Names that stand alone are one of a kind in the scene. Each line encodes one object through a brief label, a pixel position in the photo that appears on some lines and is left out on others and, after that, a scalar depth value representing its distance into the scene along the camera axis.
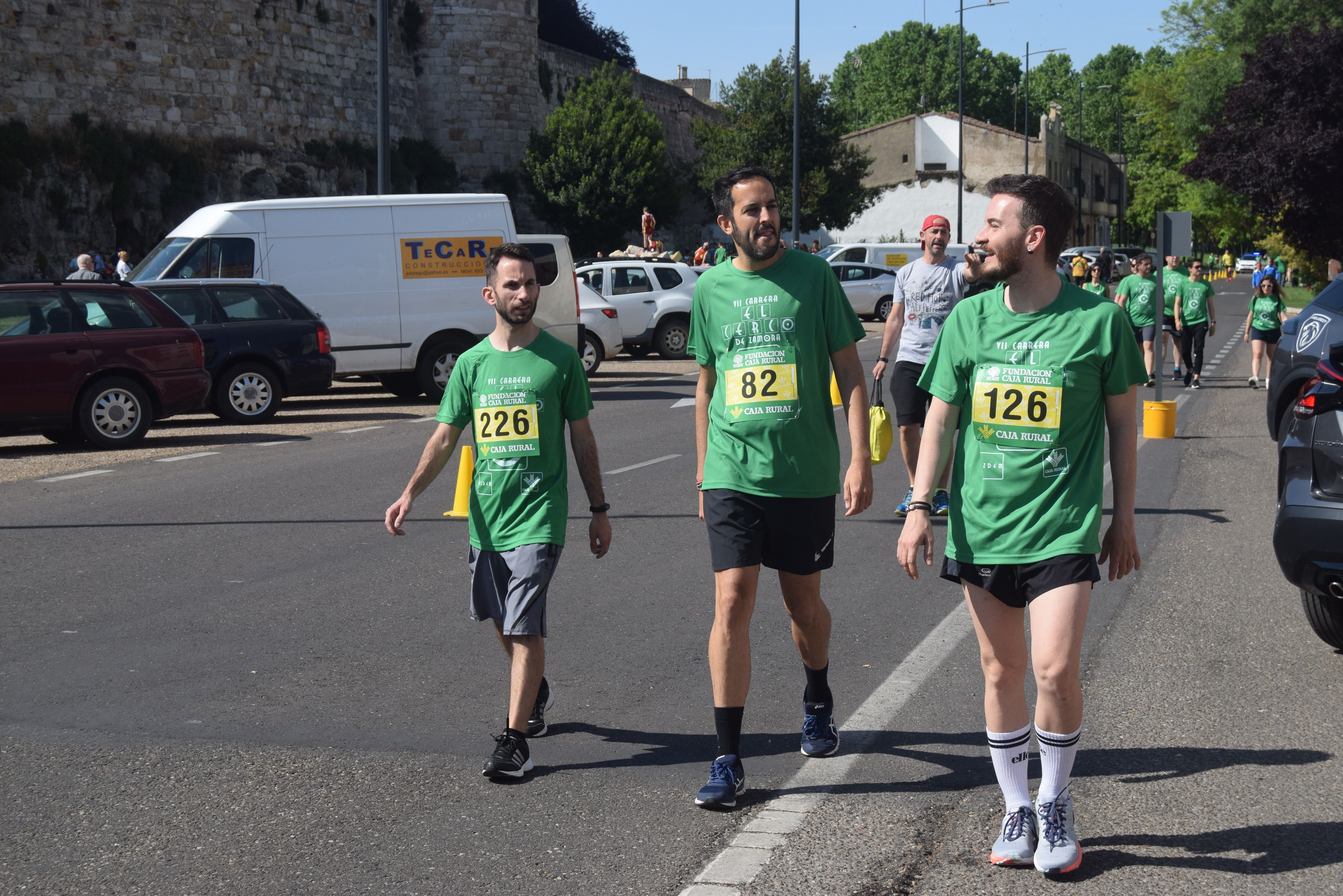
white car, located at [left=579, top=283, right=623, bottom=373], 21.11
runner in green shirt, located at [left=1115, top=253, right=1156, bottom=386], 18.16
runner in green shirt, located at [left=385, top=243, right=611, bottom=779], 4.32
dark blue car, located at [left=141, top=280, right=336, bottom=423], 15.23
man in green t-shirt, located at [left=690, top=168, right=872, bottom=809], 4.10
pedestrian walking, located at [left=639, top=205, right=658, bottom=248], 36.56
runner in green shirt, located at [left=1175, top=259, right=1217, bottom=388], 18.56
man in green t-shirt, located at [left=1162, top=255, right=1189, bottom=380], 19.00
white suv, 24.41
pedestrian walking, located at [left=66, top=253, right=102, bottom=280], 23.11
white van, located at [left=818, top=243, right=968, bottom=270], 38.00
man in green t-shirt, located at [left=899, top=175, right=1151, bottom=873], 3.50
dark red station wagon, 12.66
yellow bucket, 13.45
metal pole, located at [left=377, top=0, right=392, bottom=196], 21.06
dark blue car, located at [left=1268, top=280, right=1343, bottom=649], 4.99
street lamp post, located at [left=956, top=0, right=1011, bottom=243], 46.00
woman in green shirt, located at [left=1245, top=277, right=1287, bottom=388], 17.84
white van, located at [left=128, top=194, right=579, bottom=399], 17.02
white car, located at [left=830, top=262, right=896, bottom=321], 35.53
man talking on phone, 8.28
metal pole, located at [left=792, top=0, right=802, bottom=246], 34.97
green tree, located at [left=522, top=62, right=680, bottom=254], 43.56
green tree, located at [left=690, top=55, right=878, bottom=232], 48.59
